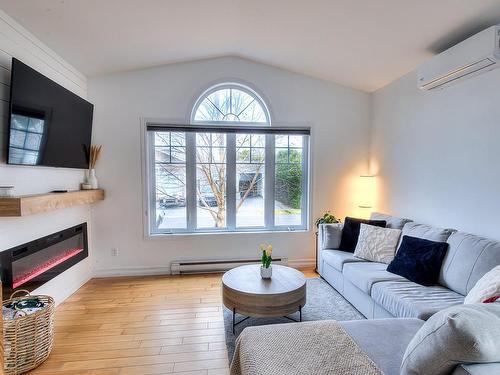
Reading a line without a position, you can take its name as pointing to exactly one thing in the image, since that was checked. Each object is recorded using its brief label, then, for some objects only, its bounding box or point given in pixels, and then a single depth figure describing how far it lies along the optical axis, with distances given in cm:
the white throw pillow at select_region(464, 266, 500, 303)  163
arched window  404
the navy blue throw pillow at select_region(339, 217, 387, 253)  345
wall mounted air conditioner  218
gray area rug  256
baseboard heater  394
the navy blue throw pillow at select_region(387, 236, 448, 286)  245
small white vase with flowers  266
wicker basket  194
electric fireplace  233
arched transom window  409
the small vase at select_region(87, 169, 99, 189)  365
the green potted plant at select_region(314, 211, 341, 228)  397
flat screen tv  227
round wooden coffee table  236
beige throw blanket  128
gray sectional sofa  210
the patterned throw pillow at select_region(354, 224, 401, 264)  305
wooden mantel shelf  217
